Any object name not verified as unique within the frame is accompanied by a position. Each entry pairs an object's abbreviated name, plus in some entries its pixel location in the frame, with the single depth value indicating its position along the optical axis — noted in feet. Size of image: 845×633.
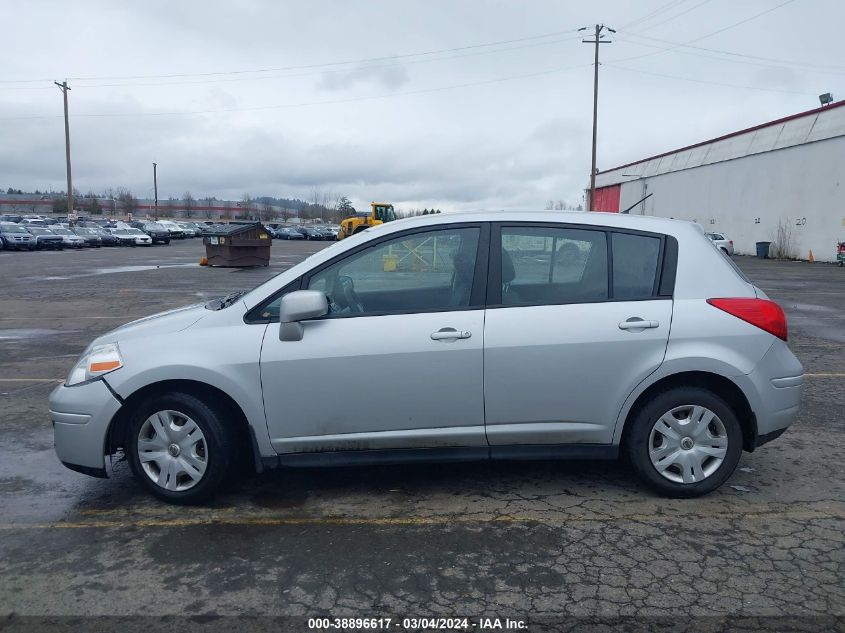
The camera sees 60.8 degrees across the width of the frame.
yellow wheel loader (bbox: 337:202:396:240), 155.84
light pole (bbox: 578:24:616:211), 143.13
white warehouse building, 117.80
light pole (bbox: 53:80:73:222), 181.78
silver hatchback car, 14.08
